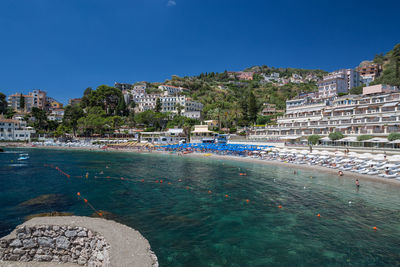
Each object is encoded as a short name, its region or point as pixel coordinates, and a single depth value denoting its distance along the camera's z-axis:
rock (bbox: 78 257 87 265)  7.85
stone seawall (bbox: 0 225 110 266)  7.94
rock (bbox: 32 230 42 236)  8.01
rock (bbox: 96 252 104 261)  7.45
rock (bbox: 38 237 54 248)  8.13
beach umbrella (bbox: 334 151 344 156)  32.69
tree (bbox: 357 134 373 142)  36.25
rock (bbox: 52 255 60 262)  8.02
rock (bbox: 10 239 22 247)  7.97
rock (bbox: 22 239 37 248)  8.06
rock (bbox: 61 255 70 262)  7.98
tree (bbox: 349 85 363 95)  74.31
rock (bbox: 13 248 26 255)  7.97
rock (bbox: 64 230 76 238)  8.02
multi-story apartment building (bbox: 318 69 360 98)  79.06
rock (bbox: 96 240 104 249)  7.81
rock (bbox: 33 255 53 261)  8.02
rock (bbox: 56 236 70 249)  8.12
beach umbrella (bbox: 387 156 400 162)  26.49
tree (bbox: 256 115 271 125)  81.75
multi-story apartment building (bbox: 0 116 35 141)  79.00
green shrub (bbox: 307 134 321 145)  43.58
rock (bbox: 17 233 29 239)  7.96
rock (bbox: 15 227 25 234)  7.88
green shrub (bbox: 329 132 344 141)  40.22
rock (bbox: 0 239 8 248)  7.89
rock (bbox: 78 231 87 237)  8.04
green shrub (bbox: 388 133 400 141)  32.43
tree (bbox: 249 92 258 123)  75.88
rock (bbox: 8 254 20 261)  7.96
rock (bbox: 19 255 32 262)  8.00
